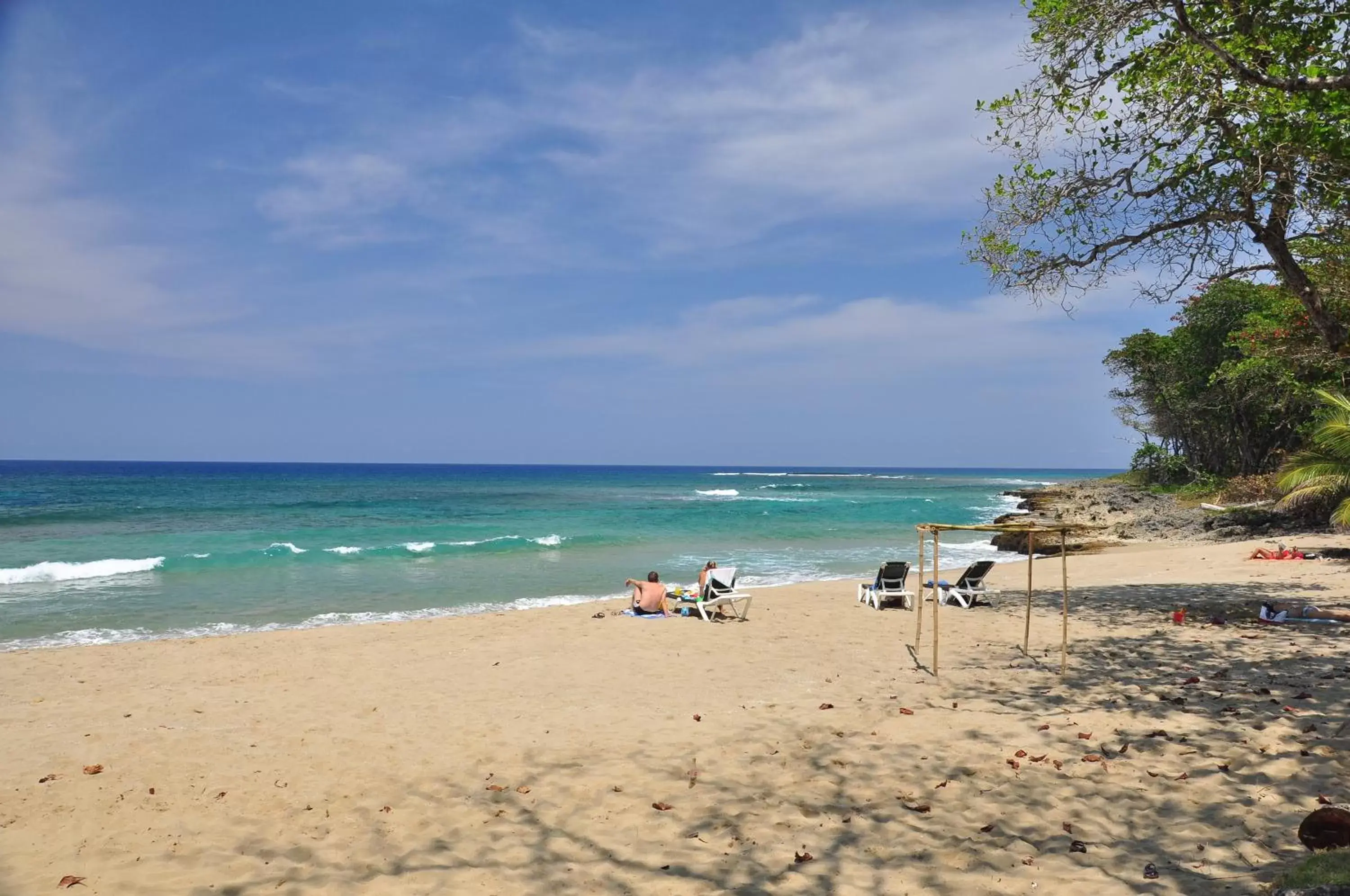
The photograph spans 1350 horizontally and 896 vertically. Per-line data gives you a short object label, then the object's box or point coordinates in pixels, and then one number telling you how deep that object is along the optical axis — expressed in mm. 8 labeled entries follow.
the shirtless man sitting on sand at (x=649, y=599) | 13430
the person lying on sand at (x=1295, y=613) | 9938
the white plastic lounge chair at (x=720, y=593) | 13133
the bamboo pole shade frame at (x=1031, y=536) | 8133
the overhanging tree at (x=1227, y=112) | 6133
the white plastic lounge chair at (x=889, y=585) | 14062
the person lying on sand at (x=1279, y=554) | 16156
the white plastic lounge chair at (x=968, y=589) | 13805
